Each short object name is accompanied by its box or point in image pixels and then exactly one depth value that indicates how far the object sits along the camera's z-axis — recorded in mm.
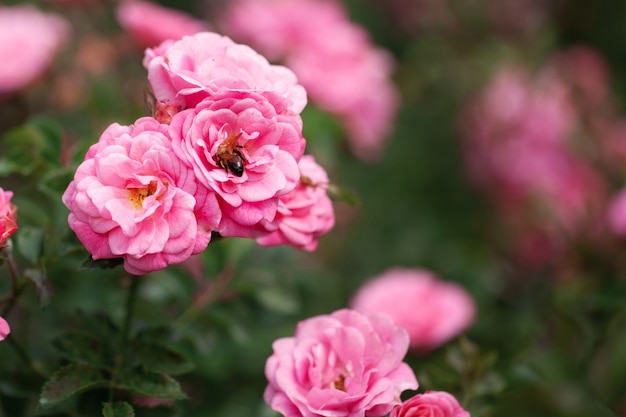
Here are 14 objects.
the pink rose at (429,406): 683
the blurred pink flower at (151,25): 924
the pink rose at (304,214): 702
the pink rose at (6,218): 670
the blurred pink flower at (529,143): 1358
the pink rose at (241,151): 669
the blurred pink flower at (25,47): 971
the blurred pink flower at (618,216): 968
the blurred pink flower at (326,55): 1052
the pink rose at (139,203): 658
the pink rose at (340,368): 680
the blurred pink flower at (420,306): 914
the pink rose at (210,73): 679
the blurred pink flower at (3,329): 655
